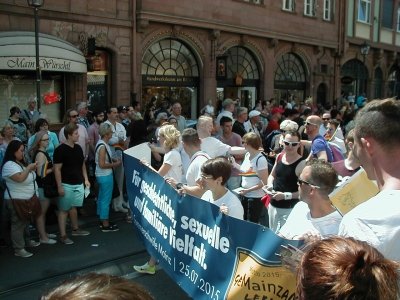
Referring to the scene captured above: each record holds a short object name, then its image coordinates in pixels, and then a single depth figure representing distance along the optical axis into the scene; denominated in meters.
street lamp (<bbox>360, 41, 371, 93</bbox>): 23.20
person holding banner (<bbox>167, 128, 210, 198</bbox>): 5.00
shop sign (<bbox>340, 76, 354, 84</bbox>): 25.22
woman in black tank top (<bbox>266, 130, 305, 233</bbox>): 5.00
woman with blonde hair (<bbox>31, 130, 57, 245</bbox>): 6.68
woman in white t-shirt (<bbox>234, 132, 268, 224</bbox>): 5.79
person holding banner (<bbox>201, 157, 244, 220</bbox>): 4.30
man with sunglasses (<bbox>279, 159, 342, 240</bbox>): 3.28
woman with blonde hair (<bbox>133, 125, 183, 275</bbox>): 5.76
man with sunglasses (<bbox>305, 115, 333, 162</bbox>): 6.02
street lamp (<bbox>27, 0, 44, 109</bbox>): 10.07
